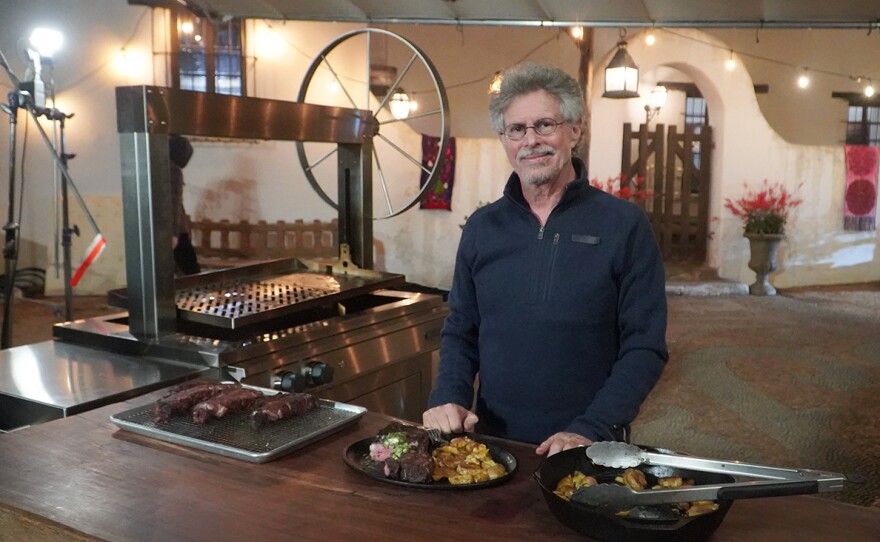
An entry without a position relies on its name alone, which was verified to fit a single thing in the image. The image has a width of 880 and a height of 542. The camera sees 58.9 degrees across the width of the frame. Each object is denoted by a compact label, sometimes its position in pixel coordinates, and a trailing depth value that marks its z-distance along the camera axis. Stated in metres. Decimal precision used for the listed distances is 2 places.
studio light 5.88
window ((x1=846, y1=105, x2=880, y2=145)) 12.47
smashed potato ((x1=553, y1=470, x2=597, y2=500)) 1.31
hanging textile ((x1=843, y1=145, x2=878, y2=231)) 9.74
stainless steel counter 1.93
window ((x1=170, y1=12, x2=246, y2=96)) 8.58
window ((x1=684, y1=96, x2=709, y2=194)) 12.13
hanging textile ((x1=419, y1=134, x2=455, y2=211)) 8.65
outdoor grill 2.20
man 1.80
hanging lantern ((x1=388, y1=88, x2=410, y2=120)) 8.09
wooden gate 9.87
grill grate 2.37
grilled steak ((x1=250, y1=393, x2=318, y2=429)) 1.69
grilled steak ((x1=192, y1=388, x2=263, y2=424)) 1.71
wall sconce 9.45
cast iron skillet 1.13
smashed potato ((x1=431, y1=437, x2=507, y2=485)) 1.43
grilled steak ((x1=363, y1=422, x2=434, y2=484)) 1.42
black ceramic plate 1.40
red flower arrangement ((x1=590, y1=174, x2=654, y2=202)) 9.03
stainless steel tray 1.56
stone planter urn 9.07
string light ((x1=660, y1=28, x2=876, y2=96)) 11.90
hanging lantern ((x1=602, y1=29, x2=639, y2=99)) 7.70
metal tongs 1.12
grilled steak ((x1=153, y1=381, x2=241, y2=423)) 1.72
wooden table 1.23
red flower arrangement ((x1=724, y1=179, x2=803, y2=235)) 9.12
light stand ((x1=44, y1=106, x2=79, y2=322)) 5.01
